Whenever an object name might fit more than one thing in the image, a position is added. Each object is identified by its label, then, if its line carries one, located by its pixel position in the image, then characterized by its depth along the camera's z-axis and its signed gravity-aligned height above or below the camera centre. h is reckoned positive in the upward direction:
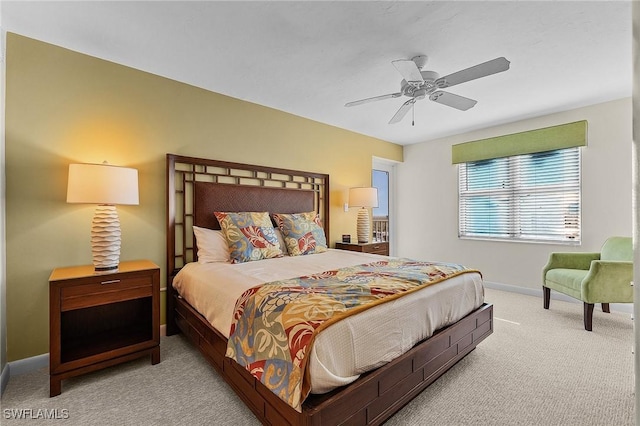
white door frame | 5.80 +0.27
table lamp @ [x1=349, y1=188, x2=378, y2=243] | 4.47 +0.18
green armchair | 2.88 -0.67
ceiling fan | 2.07 +1.06
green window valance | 3.76 +1.01
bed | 1.39 -0.80
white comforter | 1.37 -0.61
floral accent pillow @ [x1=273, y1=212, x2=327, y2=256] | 3.33 -0.24
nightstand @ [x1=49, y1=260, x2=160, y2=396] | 1.97 -0.88
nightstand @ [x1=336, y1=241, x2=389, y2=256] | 4.22 -0.50
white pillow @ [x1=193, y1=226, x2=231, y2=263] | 2.85 -0.32
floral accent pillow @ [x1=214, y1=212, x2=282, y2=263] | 2.83 -0.23
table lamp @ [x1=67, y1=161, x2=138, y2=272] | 2.15 +0.14
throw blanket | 1.32 -0.52
